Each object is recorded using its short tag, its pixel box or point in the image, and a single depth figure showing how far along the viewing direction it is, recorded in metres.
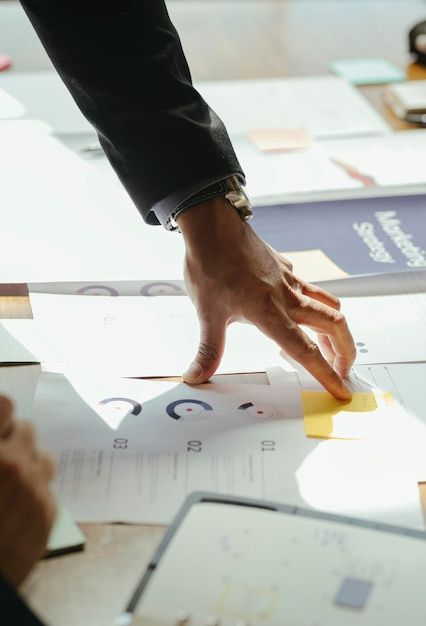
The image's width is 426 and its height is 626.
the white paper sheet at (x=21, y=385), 1.26
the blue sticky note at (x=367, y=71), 2.10
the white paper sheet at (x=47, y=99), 1.90
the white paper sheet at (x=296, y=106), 1.91
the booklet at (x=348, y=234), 1.52
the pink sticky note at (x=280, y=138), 1.84
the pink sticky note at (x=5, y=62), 2.14
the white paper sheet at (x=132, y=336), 1.34
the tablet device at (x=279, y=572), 1.05
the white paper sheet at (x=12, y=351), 1.33
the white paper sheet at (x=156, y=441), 1.16
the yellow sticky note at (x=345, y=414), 1.25
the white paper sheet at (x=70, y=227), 1.50
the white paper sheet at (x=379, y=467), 1.16
